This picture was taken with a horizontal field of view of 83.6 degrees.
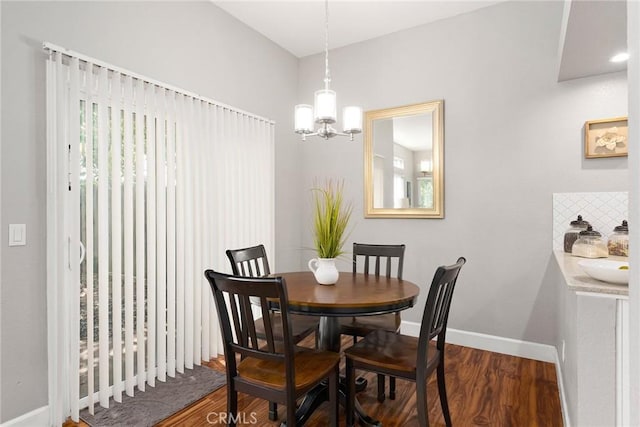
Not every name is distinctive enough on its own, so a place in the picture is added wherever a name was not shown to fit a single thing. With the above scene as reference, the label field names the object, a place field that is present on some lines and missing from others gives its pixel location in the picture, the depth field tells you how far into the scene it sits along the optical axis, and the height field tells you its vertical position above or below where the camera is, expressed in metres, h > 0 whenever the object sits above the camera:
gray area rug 2.12 -1.23
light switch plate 1.90 -0.12
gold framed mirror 3.36 +0.49
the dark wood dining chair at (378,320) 2.34 -0.75
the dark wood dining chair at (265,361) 1.56 -0.77
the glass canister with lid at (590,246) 2.29 -0.23
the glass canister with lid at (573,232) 2.62 -0.16
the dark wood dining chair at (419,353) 1.71 -0.76
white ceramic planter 2.22 -0.38
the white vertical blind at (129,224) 2.06 -0.08
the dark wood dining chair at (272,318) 2.21 -0.75
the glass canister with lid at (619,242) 2.28 -0.20
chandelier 2.35 +0.63
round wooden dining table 1.79 -0.47
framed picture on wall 2.60 +0.54
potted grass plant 2.10 -0.18
